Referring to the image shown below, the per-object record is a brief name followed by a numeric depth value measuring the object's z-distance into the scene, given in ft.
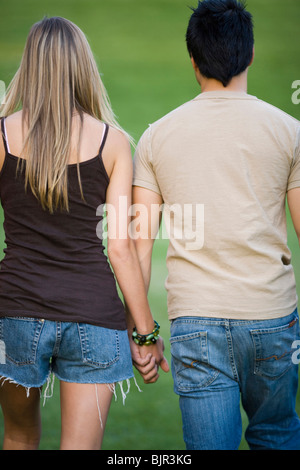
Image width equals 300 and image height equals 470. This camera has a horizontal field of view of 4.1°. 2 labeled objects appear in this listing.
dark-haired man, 34.93
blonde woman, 34.82
